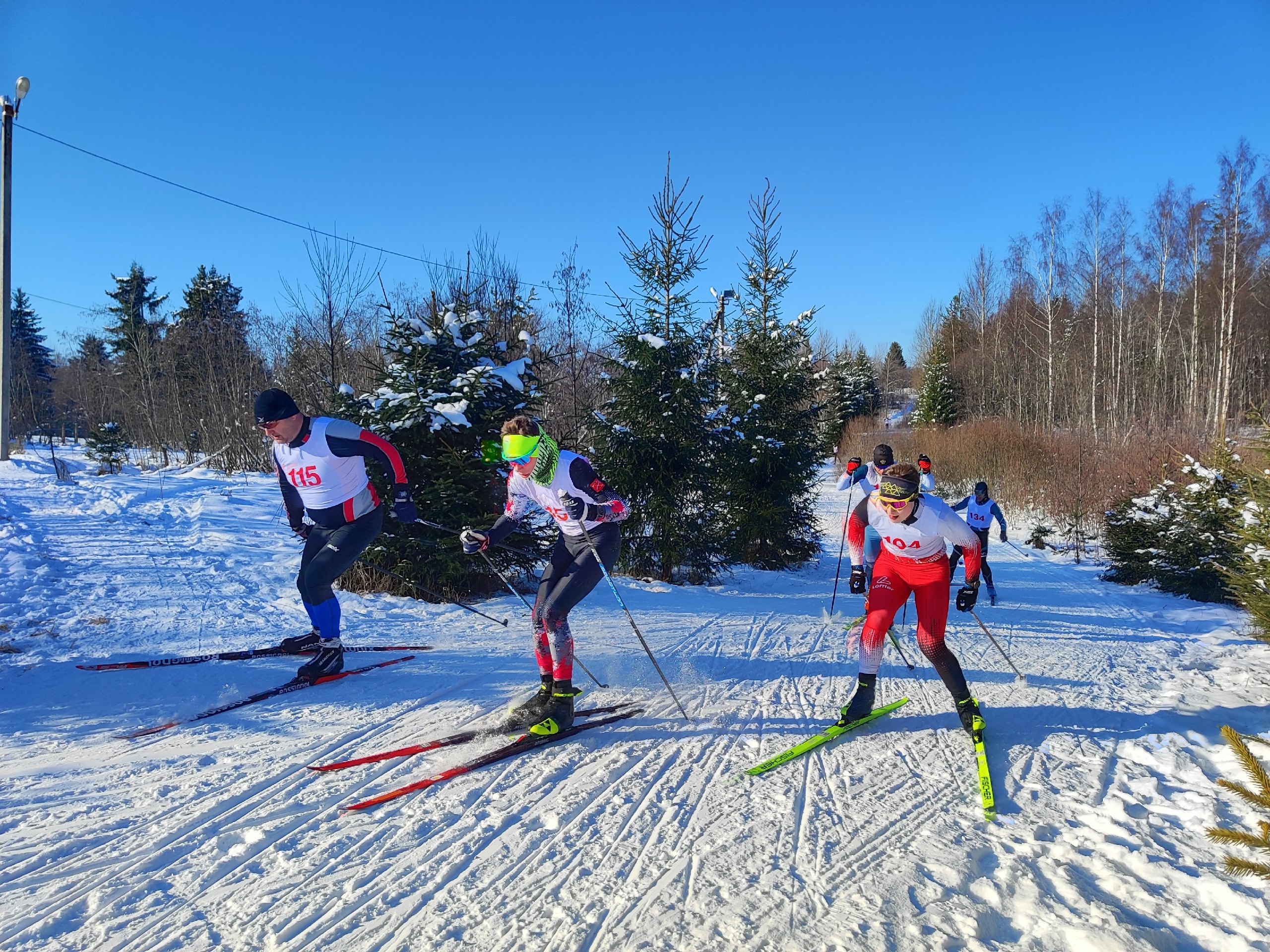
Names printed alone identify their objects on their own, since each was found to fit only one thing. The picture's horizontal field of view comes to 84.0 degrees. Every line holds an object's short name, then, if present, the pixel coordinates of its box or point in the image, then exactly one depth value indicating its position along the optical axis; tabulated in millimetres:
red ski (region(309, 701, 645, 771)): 3953
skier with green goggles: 4664
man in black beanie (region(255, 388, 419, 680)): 5391
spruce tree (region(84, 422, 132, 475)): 19984
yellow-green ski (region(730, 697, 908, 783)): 4148
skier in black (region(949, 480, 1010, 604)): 11570
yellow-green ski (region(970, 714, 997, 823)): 3717
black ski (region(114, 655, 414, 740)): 4262
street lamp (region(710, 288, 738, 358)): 11906
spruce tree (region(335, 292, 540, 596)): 7902
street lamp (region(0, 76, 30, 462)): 9883
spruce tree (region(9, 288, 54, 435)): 31906
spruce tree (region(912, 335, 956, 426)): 43250
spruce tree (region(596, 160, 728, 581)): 10812
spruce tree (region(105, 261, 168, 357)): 33844
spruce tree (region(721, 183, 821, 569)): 12961
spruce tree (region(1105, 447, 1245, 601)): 11328
